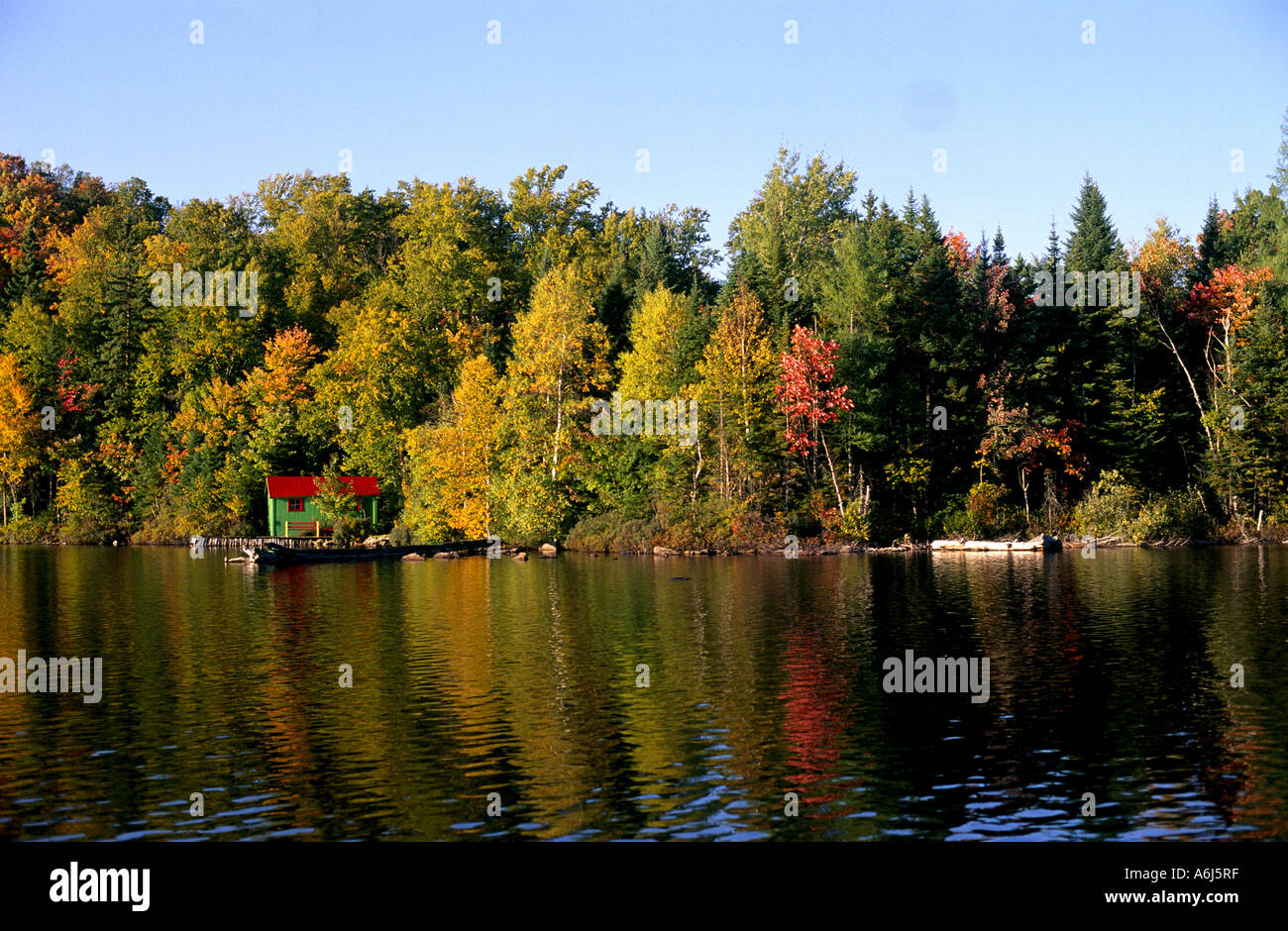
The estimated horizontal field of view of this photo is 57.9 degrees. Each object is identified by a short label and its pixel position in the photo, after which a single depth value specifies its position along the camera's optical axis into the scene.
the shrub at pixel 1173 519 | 71.44
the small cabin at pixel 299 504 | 83.81
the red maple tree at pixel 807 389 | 71.56
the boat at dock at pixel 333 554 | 65.50
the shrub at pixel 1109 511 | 72.25
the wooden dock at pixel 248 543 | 80.00
